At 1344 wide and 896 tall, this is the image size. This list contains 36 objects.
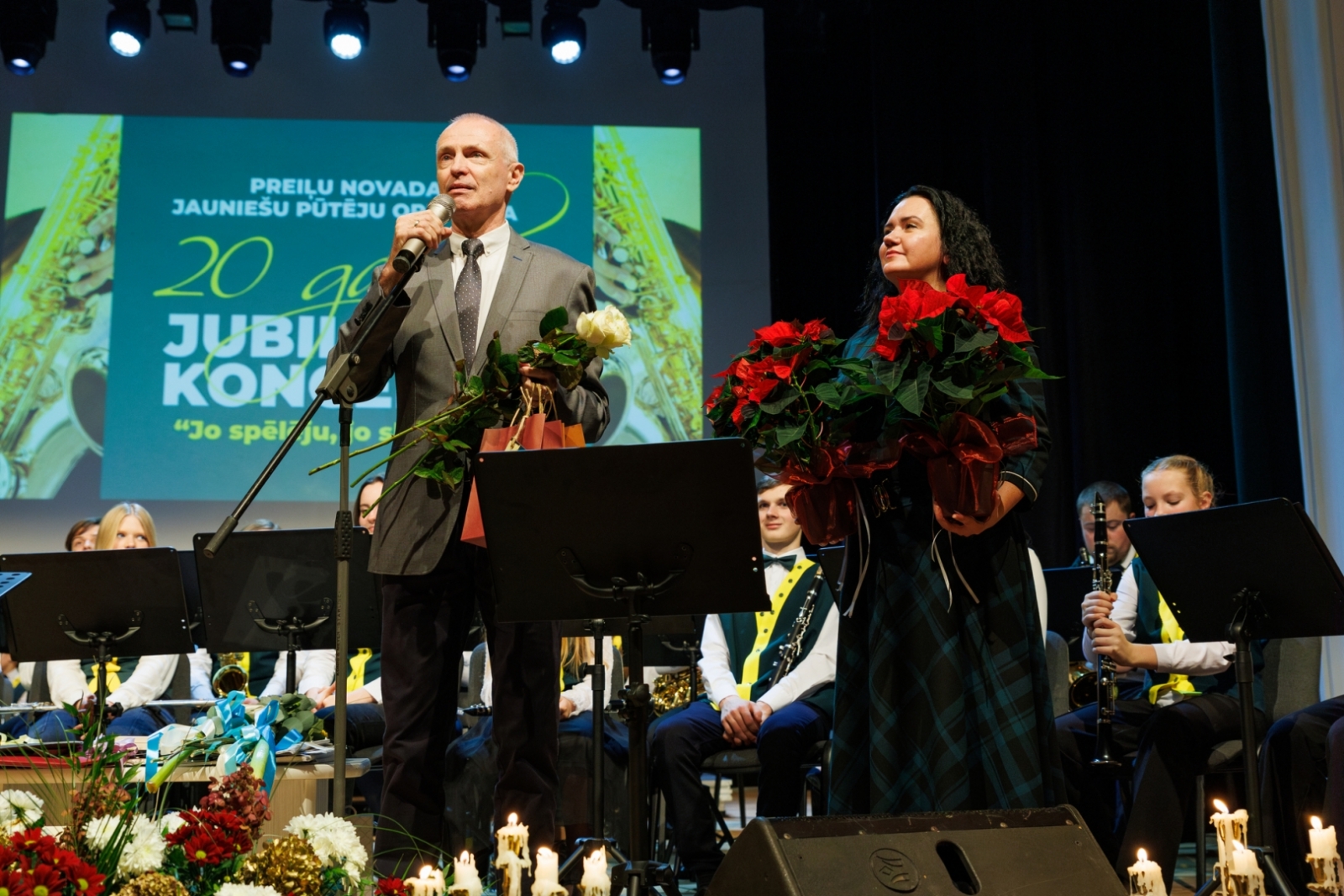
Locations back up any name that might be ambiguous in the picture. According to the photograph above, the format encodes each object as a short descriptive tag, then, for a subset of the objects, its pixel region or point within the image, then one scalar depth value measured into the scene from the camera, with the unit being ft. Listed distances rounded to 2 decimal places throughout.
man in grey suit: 8.18
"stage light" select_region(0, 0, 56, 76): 19.26
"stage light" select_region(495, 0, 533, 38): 20.31
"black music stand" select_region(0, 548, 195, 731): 12.39
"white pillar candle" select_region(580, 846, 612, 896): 6.72
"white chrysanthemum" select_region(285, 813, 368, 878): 5.09
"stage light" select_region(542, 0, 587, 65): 20.13
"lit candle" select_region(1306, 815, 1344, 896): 7.44
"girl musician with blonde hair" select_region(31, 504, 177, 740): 15.10
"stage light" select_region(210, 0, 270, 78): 19.58
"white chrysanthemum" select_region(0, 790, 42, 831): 5.18
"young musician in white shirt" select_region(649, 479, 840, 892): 12.60
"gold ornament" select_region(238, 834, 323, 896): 4.83
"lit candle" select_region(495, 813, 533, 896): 6.67
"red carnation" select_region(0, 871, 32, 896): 4.00
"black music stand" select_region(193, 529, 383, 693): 12.66
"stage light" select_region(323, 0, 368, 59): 19.70
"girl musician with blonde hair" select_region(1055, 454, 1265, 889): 11.52
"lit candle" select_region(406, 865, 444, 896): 5.79
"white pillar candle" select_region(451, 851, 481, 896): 5.83
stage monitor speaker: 5.98
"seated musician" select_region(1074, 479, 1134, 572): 15.42
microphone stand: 7.18
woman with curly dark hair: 7.45
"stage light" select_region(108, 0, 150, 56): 19.33
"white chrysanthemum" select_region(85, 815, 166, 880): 4.69
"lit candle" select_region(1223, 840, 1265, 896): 7.48
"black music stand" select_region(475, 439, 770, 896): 7.31
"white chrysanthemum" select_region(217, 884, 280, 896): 4.47
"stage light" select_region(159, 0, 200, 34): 19.80
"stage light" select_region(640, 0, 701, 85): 20.53
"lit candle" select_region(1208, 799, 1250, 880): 7.81
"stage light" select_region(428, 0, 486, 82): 20.12
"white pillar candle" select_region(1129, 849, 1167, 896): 7.16
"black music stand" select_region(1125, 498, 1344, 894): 9.04
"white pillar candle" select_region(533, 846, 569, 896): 6.65
